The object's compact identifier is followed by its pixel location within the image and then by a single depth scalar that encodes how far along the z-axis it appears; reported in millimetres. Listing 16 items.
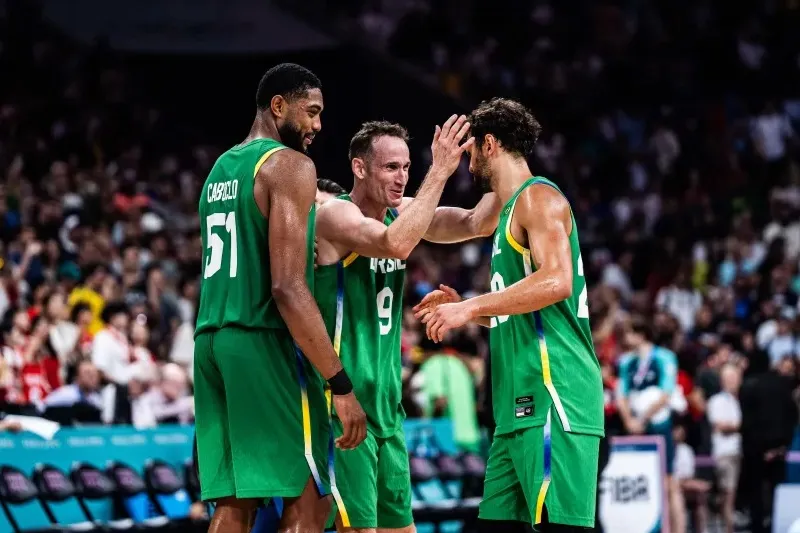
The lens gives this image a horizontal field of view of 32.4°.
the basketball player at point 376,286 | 6625
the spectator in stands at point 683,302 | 20312
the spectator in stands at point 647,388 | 14438
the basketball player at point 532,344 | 6414
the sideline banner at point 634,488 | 12070
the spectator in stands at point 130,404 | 12941
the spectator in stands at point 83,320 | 14079
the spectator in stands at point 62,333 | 13625
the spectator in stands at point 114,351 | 13859
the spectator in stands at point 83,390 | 12898
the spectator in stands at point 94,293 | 15078
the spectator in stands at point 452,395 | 14664
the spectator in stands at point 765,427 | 15492
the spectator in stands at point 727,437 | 16688
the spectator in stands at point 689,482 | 16078
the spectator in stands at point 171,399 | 13141
